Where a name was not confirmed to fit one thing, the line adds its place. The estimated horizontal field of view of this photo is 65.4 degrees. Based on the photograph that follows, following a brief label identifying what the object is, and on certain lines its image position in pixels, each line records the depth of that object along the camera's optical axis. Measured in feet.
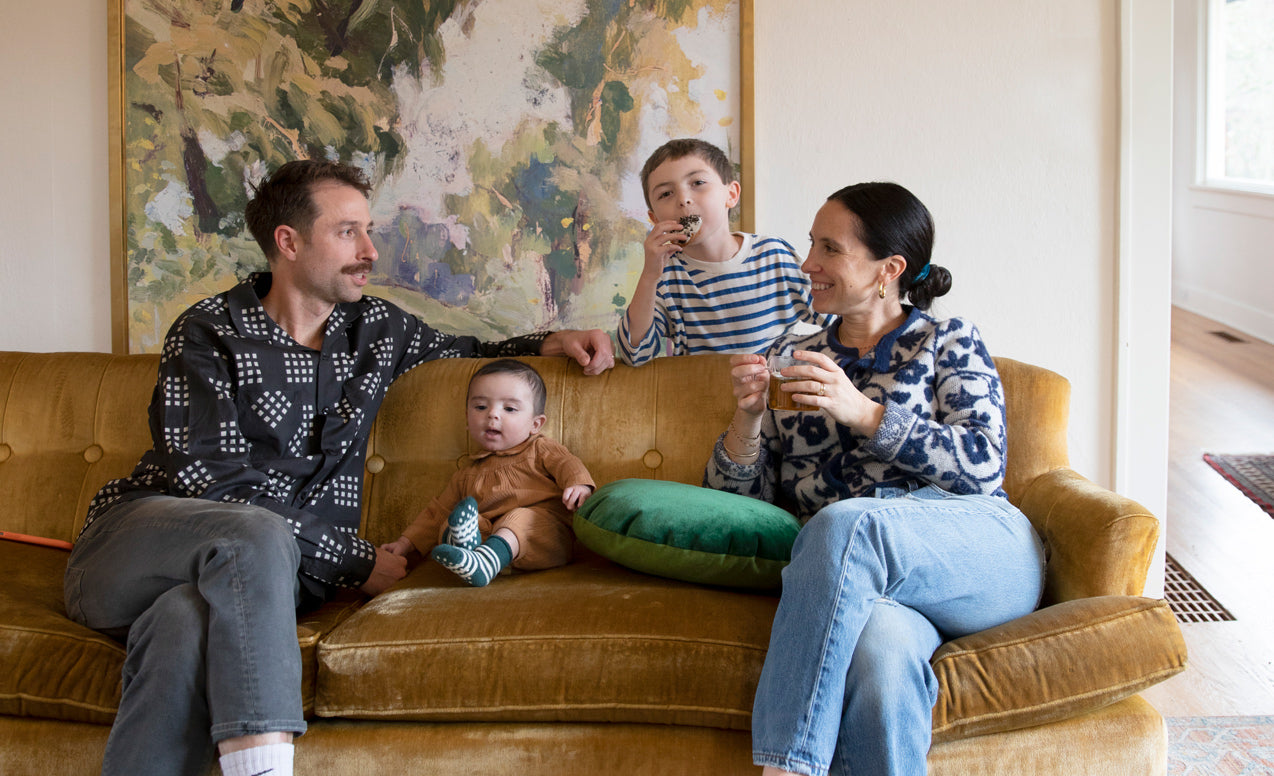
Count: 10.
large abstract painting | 8.94
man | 5.06
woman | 4.70
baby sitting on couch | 6.65
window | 19.93
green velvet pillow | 5.82
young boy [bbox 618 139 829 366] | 7.55
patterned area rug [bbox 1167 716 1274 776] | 6.70
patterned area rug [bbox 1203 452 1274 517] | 12.48
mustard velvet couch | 5.04
